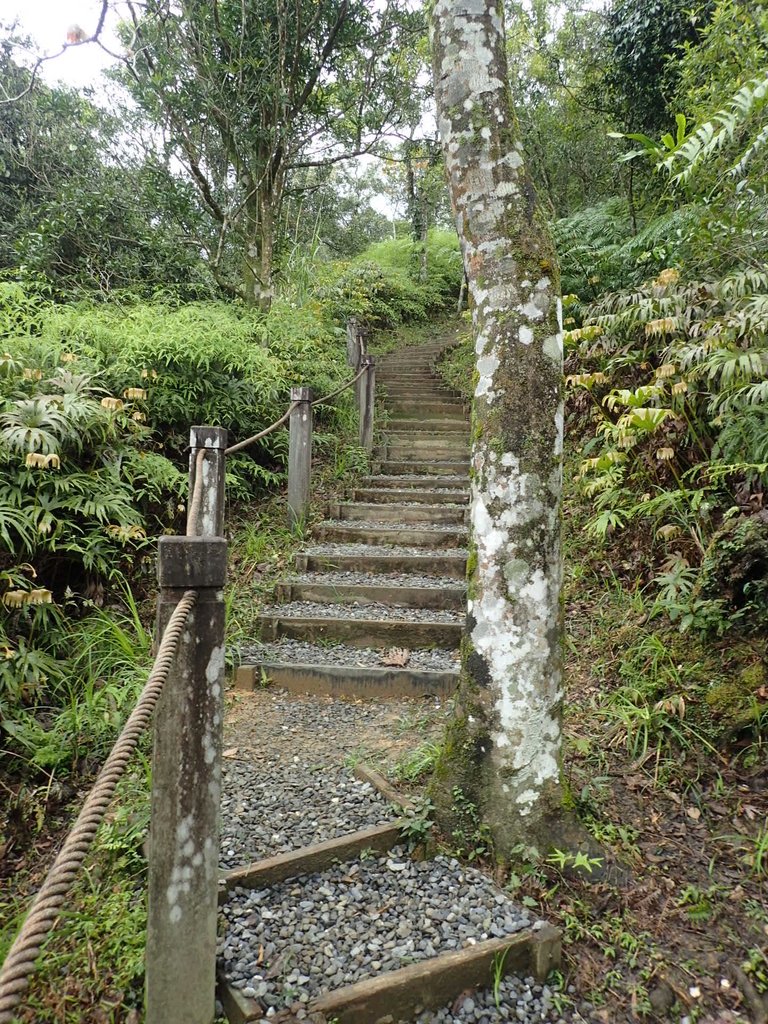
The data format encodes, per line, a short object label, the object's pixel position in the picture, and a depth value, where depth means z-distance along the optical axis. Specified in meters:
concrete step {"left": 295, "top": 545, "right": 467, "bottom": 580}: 4.76
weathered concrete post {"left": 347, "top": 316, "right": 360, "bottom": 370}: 7.51
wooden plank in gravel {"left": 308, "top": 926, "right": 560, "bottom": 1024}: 1.74
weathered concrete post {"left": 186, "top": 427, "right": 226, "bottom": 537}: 3.32
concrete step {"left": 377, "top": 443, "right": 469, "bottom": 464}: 7.11
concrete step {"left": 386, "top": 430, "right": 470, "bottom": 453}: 7.18
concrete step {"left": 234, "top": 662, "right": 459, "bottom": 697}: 3.54
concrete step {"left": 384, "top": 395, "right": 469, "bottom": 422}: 8.30
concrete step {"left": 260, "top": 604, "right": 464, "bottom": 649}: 3.98
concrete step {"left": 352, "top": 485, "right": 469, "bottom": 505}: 5.95
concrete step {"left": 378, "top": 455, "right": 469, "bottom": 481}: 6.70
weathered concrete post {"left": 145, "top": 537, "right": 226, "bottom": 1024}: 1.48
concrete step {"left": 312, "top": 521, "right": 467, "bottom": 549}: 5.17
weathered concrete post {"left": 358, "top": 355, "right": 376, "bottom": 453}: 6.95
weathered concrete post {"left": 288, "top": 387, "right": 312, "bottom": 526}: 5.22
